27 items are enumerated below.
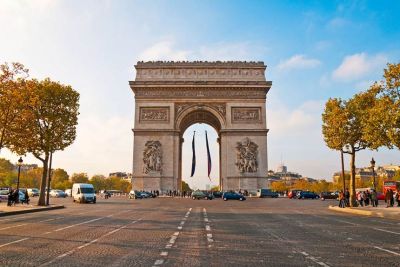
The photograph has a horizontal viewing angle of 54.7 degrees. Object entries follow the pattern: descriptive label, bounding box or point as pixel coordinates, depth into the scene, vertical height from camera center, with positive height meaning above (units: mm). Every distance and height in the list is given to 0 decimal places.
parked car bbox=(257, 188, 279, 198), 53938 +360
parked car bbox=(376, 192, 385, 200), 57488 +59
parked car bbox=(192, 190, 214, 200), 51238 +10
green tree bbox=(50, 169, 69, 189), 134875 +5696
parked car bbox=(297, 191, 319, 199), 60531 +137
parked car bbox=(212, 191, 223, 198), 57706 +181
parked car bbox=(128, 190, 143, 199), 51656 -46
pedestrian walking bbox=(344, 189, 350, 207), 32766 -71
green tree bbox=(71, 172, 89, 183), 151212 +6293
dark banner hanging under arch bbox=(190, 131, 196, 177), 70512 +6428
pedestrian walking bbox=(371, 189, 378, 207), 33719 -228
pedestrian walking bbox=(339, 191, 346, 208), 31842 -276
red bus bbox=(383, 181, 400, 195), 54419 +1640
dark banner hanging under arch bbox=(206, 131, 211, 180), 70575 +6566
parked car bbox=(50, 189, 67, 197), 67875 +181
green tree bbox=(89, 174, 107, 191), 158000 +4823
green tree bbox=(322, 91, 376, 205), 33688 +6212
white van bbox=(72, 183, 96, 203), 41234 +131
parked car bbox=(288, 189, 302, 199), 62000 +281
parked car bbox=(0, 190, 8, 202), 45050 -161
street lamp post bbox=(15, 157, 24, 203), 32334 +2673
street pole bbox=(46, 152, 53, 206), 33788 +3029
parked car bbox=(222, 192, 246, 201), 46406 -79
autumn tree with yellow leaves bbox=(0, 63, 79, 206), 27422 +5864
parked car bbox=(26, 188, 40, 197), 70100 +338
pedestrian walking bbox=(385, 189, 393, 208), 32938 +39
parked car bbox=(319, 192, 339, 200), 57156 +144
